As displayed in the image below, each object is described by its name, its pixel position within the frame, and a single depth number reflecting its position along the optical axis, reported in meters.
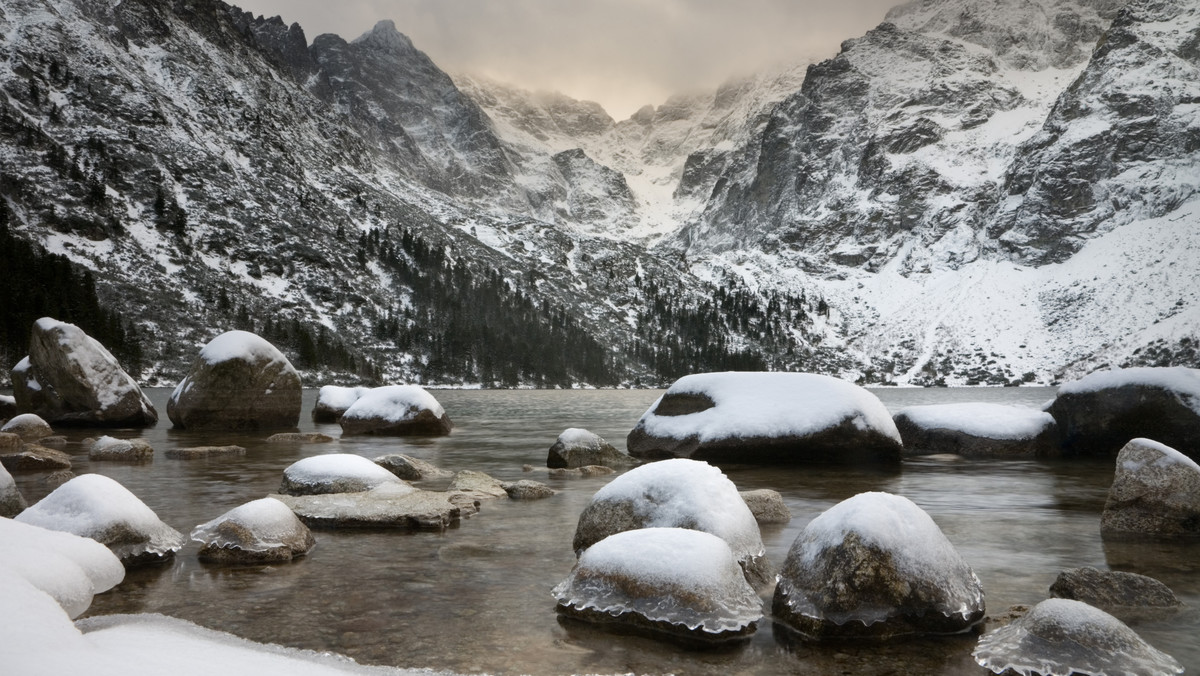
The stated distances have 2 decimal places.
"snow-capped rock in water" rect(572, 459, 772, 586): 6.61
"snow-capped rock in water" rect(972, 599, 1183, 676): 4.25
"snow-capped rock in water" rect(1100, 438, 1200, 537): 8.37
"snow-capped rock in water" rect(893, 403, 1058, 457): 18.12
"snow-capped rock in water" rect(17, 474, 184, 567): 6.46
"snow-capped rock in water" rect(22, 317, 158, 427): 22.84
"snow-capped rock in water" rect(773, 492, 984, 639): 5.04
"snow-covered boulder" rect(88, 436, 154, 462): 15.38
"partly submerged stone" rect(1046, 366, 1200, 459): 15.43
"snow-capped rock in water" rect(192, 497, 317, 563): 6.82
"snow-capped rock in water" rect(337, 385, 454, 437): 23.81
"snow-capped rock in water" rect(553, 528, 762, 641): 4.99
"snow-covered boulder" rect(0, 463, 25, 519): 7.92
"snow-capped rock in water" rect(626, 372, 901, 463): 15.43
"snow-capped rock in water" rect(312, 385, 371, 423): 31.14
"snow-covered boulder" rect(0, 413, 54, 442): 18.77
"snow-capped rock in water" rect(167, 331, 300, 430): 23.59
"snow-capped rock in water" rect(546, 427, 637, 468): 15.35
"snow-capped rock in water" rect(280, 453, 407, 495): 10.38
